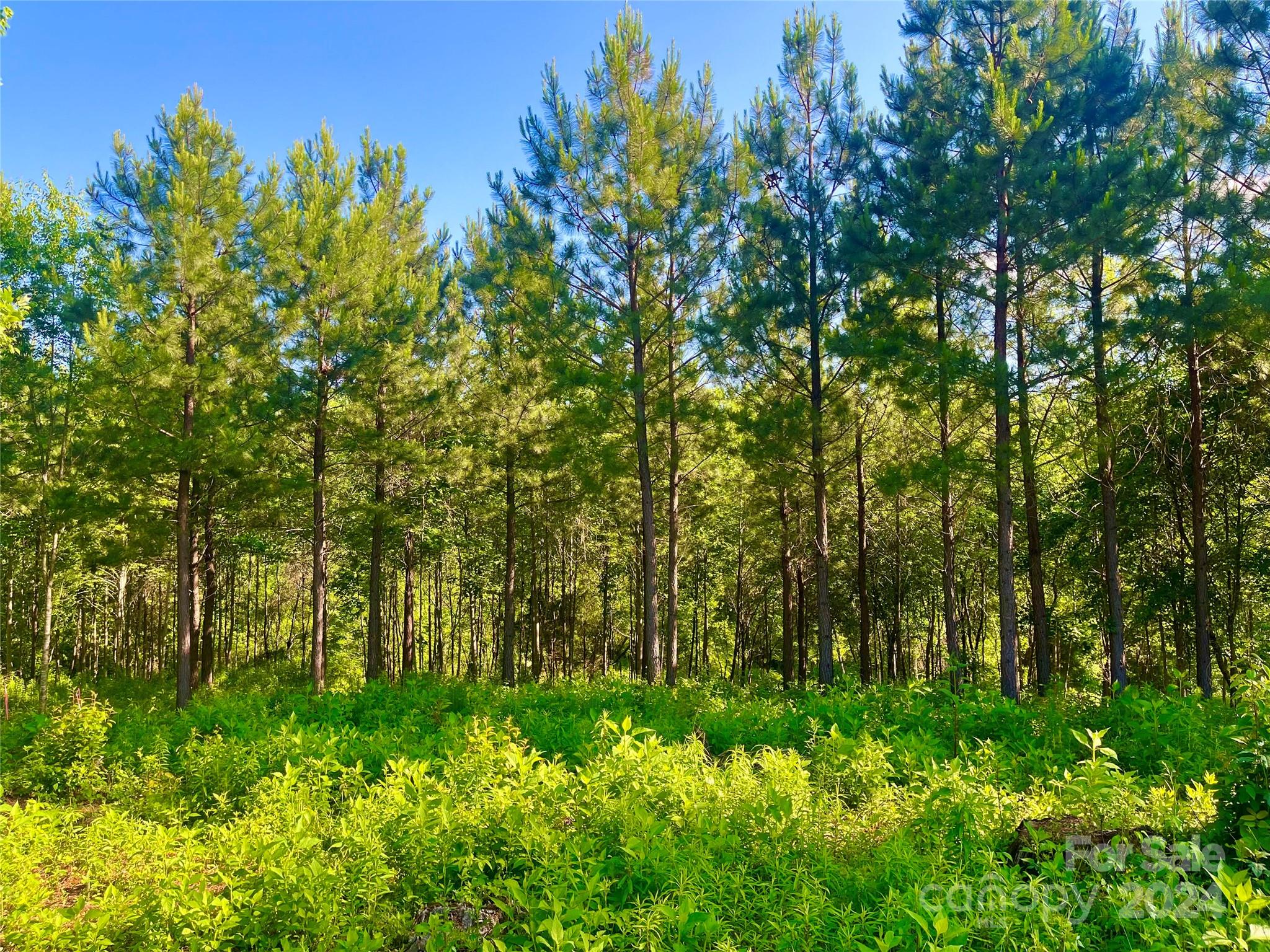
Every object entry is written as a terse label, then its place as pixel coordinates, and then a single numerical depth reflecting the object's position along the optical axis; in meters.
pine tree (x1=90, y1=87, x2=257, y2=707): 11.19
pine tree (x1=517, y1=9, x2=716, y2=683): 11.54
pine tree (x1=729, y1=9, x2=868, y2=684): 11.85
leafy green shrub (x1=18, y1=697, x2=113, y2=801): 7.38
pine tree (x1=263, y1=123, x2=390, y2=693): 12.41
